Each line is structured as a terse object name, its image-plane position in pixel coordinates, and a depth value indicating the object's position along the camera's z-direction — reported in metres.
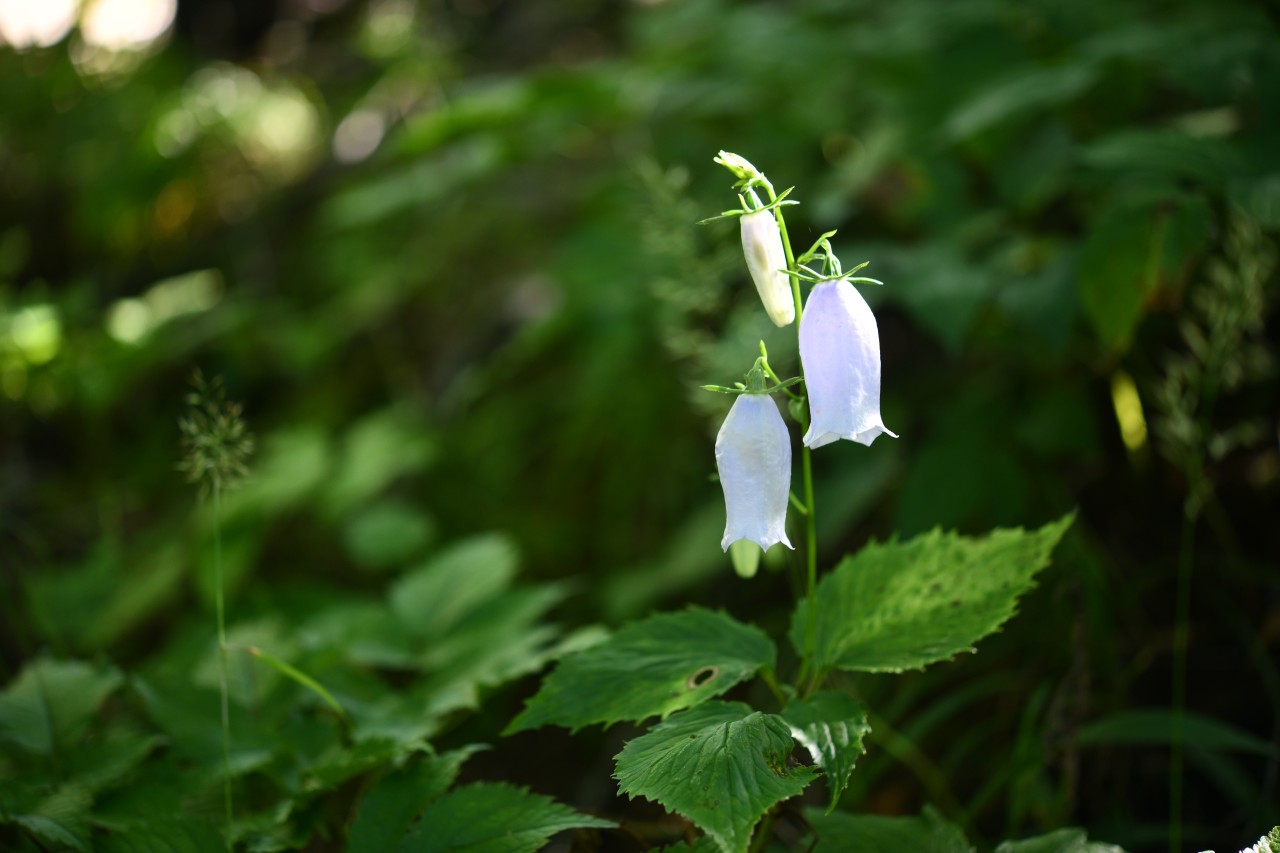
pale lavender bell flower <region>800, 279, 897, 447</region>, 0.65
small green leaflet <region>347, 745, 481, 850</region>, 0.67
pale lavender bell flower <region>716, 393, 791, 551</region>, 0.65
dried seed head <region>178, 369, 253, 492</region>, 0.70
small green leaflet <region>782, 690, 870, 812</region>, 0.64
